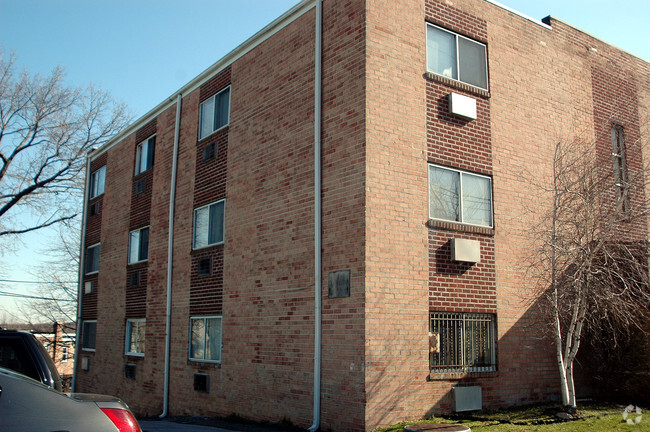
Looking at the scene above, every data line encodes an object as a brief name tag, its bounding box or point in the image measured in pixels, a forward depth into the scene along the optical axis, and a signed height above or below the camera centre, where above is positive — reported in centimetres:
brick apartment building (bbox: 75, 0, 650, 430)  1026 +240
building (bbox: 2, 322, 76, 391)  4428 -184
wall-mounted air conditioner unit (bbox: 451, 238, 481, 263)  1104 +150
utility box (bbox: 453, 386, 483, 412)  1051 -117
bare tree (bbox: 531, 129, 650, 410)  1033 +131
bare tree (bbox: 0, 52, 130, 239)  3027 +889
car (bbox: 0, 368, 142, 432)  400 -56
